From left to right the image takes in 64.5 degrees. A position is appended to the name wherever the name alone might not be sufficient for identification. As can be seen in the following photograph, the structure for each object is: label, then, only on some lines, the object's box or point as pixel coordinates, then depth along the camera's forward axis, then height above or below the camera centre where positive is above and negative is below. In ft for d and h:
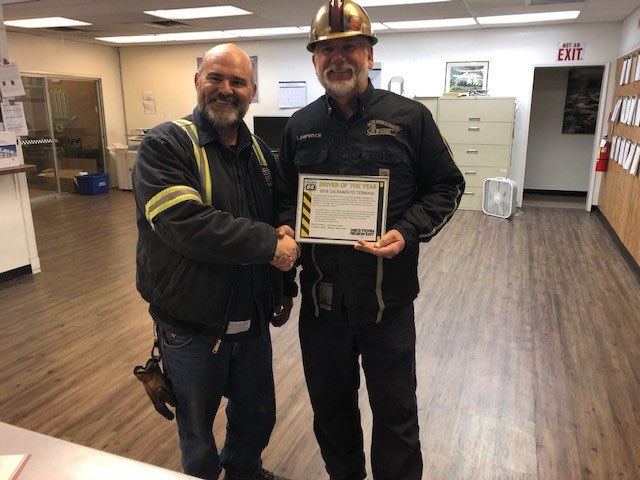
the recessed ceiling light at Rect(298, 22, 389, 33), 22.38 +3.70
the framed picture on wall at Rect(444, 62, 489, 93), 23.99 +1.62
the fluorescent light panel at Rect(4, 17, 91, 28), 21.25 +3.65
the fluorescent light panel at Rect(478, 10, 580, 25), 20.08 +3.74
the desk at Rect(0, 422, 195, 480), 3.08 -2.15
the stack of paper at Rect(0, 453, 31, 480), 3.02 -2.11
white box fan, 21.89 -3.66
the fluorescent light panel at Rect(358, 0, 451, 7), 17.48 +3.68
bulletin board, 15.46 -2.34
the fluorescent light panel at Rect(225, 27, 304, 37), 23.94 +3.70
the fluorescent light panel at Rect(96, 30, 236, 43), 25.49 +3.68
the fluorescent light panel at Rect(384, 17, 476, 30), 21.45 +3.72
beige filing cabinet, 22.85 -1.08
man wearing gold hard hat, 4.94 -1.08
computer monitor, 26.13 -0.90
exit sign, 22.49 +2.60
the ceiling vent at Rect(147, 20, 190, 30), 22.02 +3.67
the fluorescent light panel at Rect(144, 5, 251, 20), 19.28 +3.71
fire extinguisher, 21.31 -1.79
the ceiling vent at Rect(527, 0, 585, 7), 17.48 +3.72
